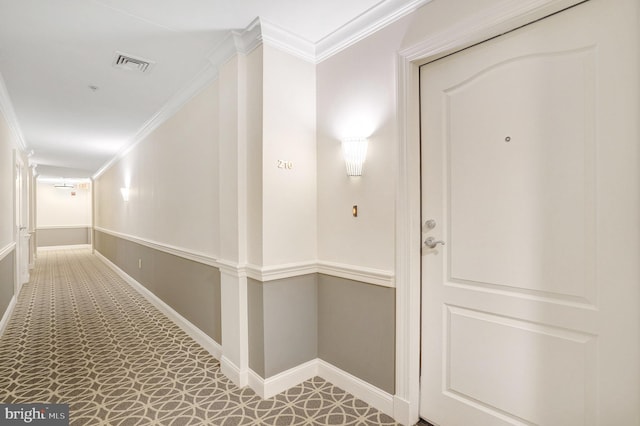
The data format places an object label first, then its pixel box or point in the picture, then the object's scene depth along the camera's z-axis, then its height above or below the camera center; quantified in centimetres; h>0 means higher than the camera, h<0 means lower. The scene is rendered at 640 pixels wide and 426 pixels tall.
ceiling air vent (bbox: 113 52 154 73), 263 +124
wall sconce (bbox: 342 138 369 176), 211 +37
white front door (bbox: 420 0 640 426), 130 -8
